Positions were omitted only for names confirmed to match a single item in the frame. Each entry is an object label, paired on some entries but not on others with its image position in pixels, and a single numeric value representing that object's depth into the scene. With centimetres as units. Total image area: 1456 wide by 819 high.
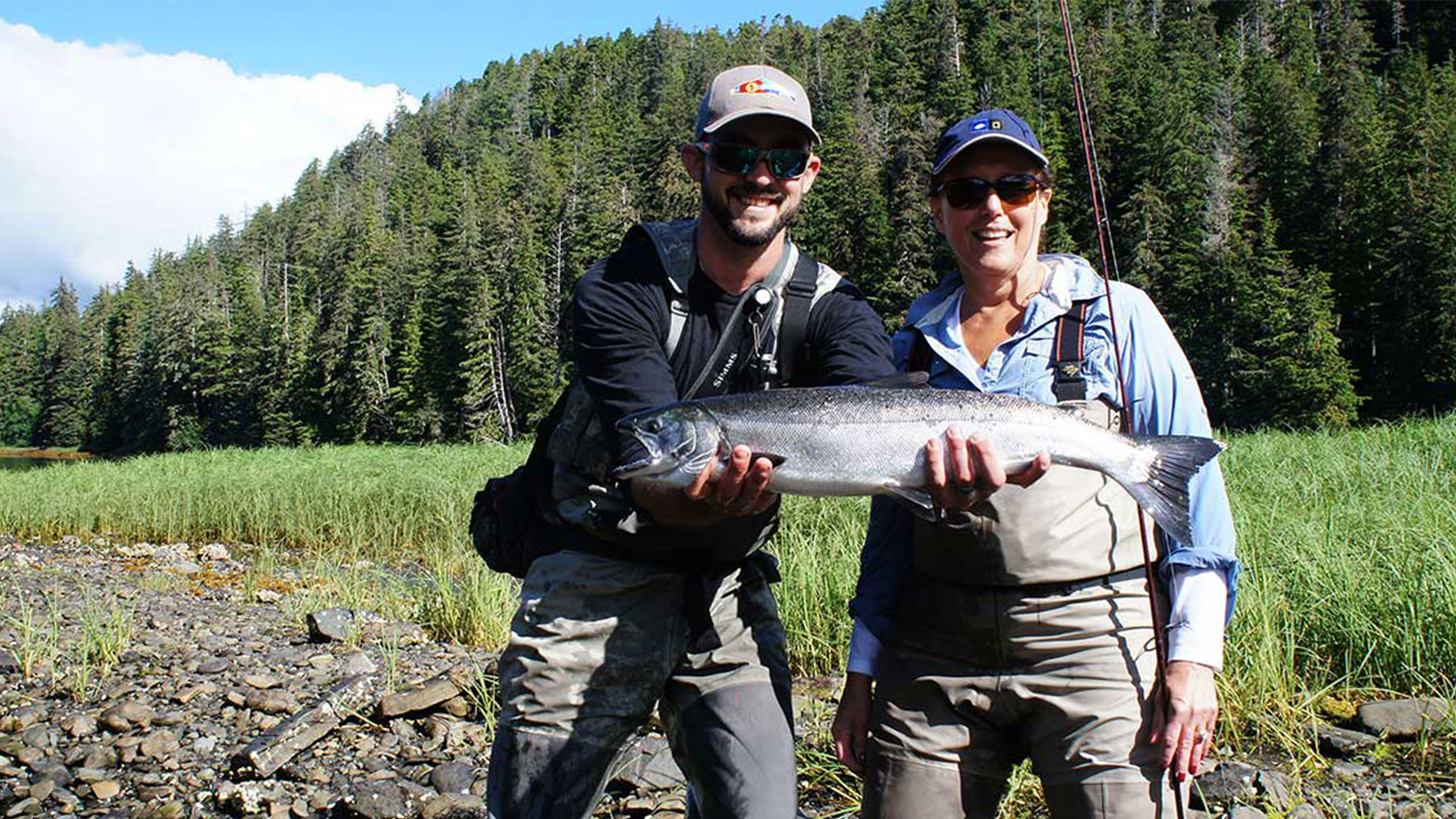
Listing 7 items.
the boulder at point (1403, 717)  500
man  301
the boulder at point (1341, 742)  505
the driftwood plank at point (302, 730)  573
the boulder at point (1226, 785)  466
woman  264
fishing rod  269
